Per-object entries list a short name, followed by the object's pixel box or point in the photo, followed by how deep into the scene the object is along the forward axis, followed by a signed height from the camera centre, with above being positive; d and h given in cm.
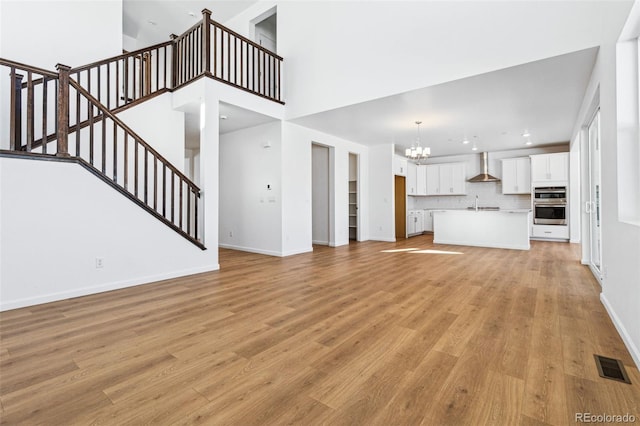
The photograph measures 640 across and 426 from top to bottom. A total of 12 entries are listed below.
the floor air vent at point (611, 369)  179 -98
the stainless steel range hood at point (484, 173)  923 +128
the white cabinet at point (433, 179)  1026 +120
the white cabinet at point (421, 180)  1026 +117
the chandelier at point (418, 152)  636 +135
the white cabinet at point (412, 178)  975 +120
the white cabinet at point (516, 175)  870 +112
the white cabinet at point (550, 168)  803 +124
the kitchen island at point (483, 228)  690 -36
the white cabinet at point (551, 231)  814 -51
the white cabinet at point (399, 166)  872 +147
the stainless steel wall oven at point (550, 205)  812 +22
